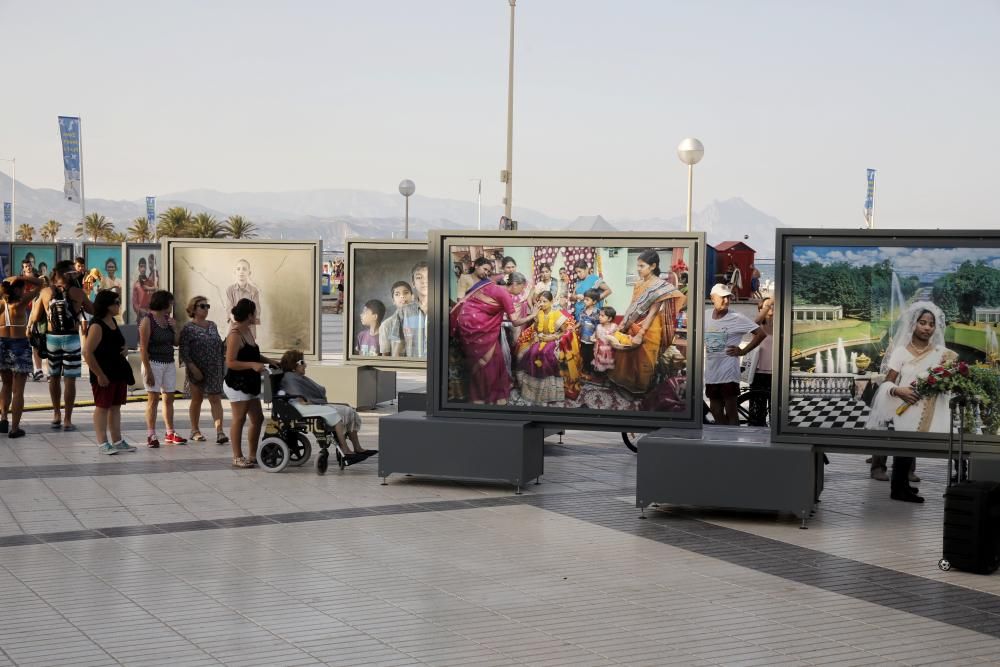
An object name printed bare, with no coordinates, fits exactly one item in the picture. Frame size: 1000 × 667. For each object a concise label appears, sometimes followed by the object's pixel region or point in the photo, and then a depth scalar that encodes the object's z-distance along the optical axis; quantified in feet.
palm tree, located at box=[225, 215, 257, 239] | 264.64
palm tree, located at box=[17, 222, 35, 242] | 347.42
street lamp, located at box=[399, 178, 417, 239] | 162.50
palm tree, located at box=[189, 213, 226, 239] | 243.60
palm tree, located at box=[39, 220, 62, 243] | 386.56
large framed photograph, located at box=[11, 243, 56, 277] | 87.45
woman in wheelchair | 37.65
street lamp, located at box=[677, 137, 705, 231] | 77.20
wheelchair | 37.76
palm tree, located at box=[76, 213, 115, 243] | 304.93
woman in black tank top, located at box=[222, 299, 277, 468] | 37.99
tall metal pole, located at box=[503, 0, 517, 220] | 98.02
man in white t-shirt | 40.55
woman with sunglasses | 41.96
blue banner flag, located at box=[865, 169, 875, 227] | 205.87
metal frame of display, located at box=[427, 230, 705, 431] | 34.30
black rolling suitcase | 26.16
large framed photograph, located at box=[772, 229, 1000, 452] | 30.81
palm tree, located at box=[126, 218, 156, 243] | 302.62
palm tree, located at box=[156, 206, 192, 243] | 250.57
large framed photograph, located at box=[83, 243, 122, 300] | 82.17
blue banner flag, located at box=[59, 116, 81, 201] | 148.66
